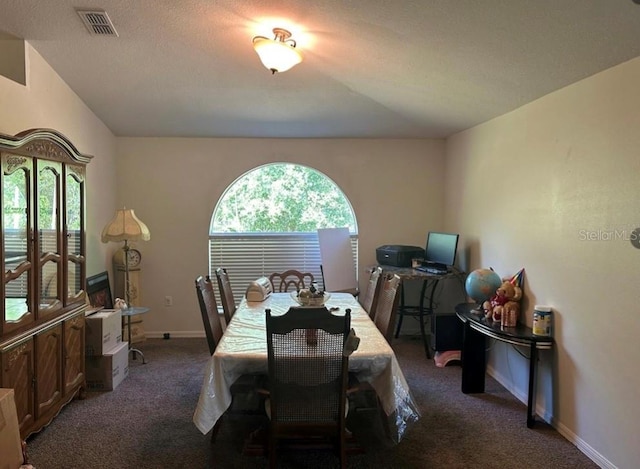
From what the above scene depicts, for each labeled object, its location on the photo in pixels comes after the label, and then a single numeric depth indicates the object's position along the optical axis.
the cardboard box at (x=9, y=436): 1.87
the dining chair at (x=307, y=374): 2.22
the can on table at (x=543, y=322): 3.08
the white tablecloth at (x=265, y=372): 2.44
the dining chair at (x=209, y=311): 2.86
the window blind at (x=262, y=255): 5.34
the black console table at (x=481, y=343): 3.06
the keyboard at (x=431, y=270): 4.51
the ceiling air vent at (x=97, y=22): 2.87
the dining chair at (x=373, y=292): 3.54
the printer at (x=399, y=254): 4.89
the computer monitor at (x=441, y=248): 4.53
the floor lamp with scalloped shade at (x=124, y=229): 4.28
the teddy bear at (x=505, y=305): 3.35
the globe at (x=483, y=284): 3.64
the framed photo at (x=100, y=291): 4.36
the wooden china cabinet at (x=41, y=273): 2.66
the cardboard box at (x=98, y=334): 3.67
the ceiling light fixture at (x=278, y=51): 2.72
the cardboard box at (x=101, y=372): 3.68
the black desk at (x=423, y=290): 4.43
